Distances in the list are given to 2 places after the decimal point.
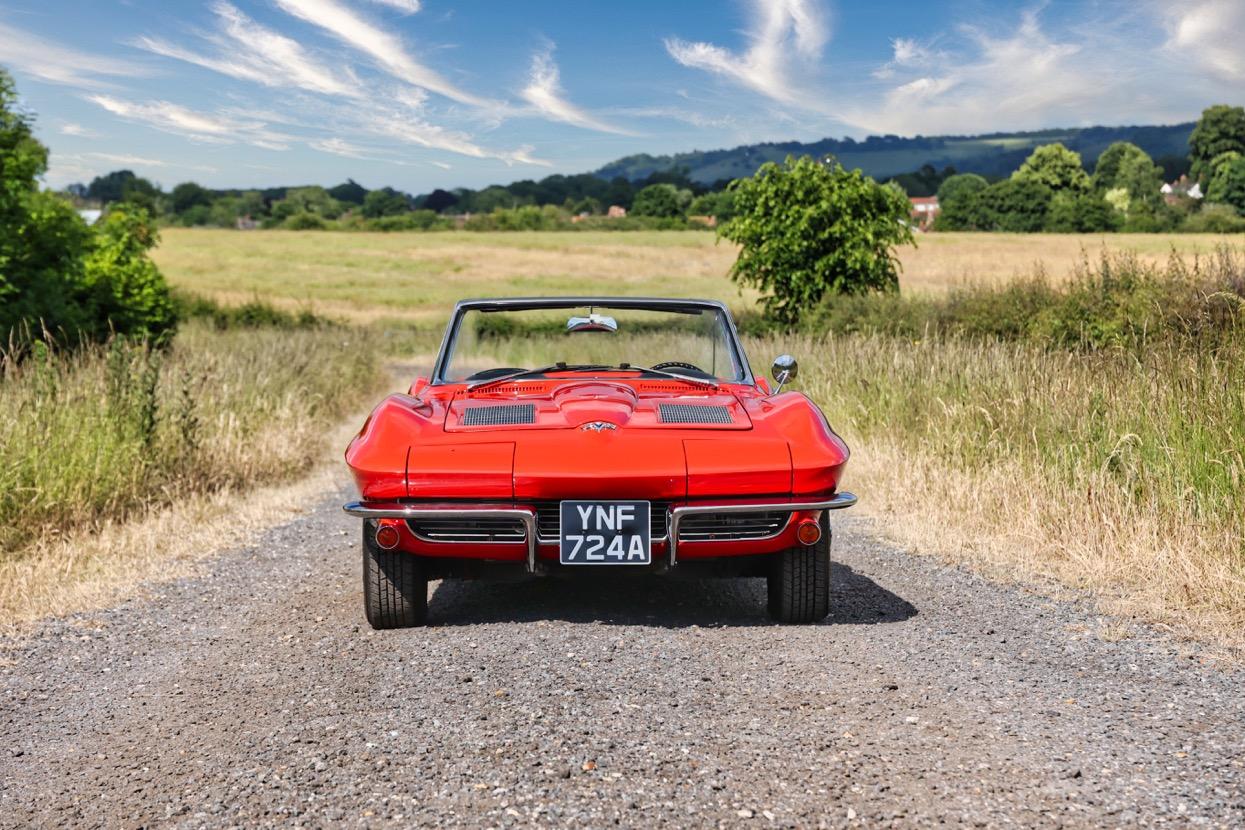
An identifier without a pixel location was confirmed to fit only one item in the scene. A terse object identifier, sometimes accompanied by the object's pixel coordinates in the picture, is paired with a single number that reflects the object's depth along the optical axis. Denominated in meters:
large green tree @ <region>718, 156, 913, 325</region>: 29.62
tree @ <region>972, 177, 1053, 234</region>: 89.62
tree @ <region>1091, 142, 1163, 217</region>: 93.06
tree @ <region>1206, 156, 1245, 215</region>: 71.12
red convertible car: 4.56
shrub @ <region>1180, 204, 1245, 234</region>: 51.00
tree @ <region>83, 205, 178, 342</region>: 27.77
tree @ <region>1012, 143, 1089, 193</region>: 101.88
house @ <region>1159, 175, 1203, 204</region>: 102.22
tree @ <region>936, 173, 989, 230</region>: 93.81
